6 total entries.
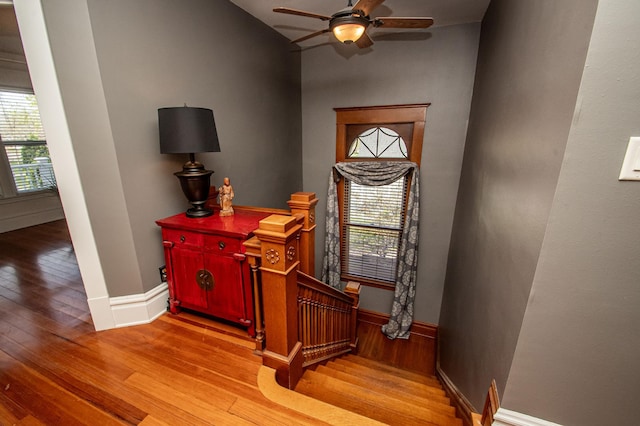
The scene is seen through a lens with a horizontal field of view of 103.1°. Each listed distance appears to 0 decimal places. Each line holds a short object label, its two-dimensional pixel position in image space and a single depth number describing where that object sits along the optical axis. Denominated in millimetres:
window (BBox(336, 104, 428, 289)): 3432
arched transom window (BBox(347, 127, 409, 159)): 3520
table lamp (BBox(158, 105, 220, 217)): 1594
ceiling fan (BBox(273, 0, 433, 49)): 1667
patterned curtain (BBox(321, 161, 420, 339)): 3420
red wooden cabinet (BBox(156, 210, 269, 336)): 1645
